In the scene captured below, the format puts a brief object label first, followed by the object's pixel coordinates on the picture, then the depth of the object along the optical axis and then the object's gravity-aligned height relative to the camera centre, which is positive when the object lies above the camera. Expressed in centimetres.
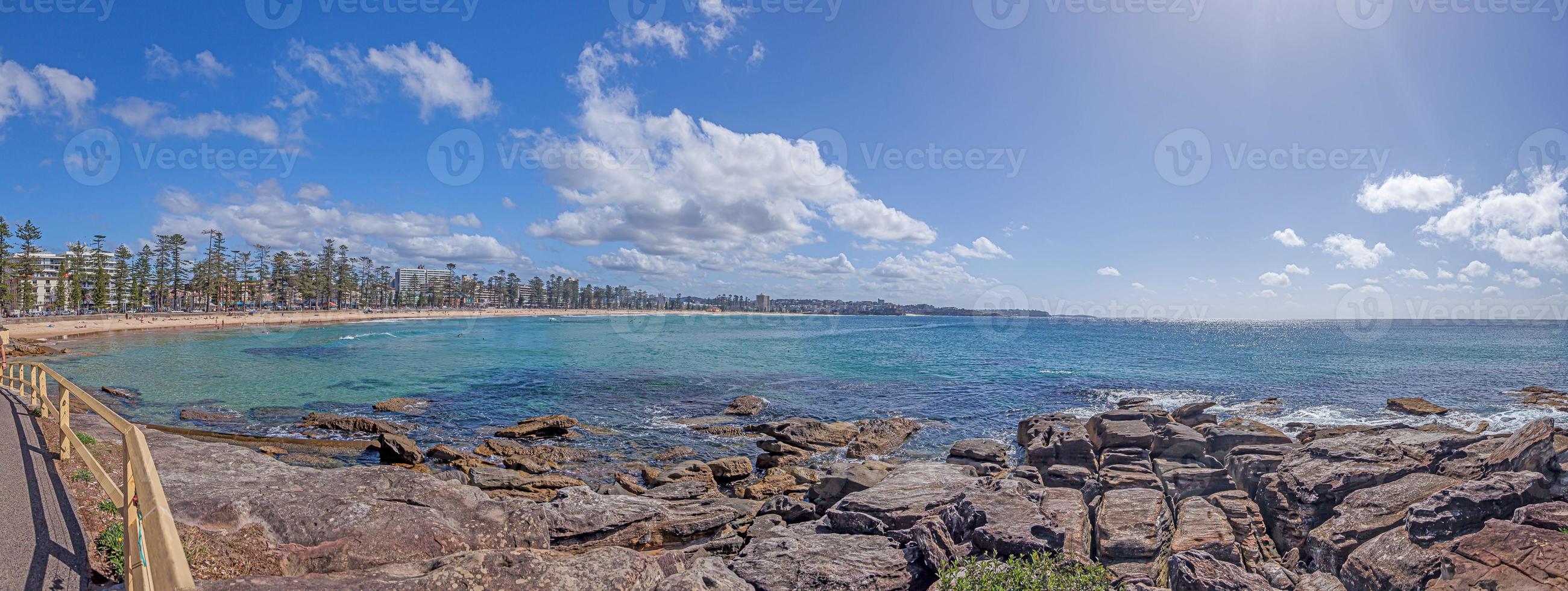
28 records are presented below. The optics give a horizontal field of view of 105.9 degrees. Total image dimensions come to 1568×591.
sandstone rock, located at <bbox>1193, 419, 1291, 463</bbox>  1744 -375
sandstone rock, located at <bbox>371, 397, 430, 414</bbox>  2703 -539
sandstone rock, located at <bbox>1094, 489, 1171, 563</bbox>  948 -368
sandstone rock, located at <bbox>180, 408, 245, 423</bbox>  2350 -529
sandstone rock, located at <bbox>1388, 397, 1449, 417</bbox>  2920 -445
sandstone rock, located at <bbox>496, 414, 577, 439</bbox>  2266 -521
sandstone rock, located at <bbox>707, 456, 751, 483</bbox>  1769 -513
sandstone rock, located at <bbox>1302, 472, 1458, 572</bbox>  955 -337
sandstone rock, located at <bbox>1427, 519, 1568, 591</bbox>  712 -304
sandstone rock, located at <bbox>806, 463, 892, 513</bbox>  1412 -439
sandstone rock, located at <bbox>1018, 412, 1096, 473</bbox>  1733 -427
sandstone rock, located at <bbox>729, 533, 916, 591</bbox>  826 -385
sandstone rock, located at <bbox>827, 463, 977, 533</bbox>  1057 -380
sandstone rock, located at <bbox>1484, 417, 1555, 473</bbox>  1020 -236
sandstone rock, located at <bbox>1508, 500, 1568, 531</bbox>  806 -271
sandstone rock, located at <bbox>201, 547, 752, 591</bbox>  612 -312
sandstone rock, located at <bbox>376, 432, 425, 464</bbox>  1836 -504
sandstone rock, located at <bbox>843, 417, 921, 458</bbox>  2164 -520
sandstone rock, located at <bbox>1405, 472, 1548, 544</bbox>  887 -287
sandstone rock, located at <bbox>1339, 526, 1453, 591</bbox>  808 -348
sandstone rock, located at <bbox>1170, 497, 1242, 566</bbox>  943 -369
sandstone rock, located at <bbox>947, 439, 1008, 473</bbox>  1884 -486
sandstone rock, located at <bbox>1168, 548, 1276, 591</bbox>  750 -342
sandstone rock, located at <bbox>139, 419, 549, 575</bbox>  756 -314
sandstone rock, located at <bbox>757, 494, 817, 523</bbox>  1330 -477
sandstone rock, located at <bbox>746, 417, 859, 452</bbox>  2242 -519
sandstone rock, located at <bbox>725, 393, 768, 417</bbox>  2838 -518
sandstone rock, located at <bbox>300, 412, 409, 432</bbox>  2209 -516
